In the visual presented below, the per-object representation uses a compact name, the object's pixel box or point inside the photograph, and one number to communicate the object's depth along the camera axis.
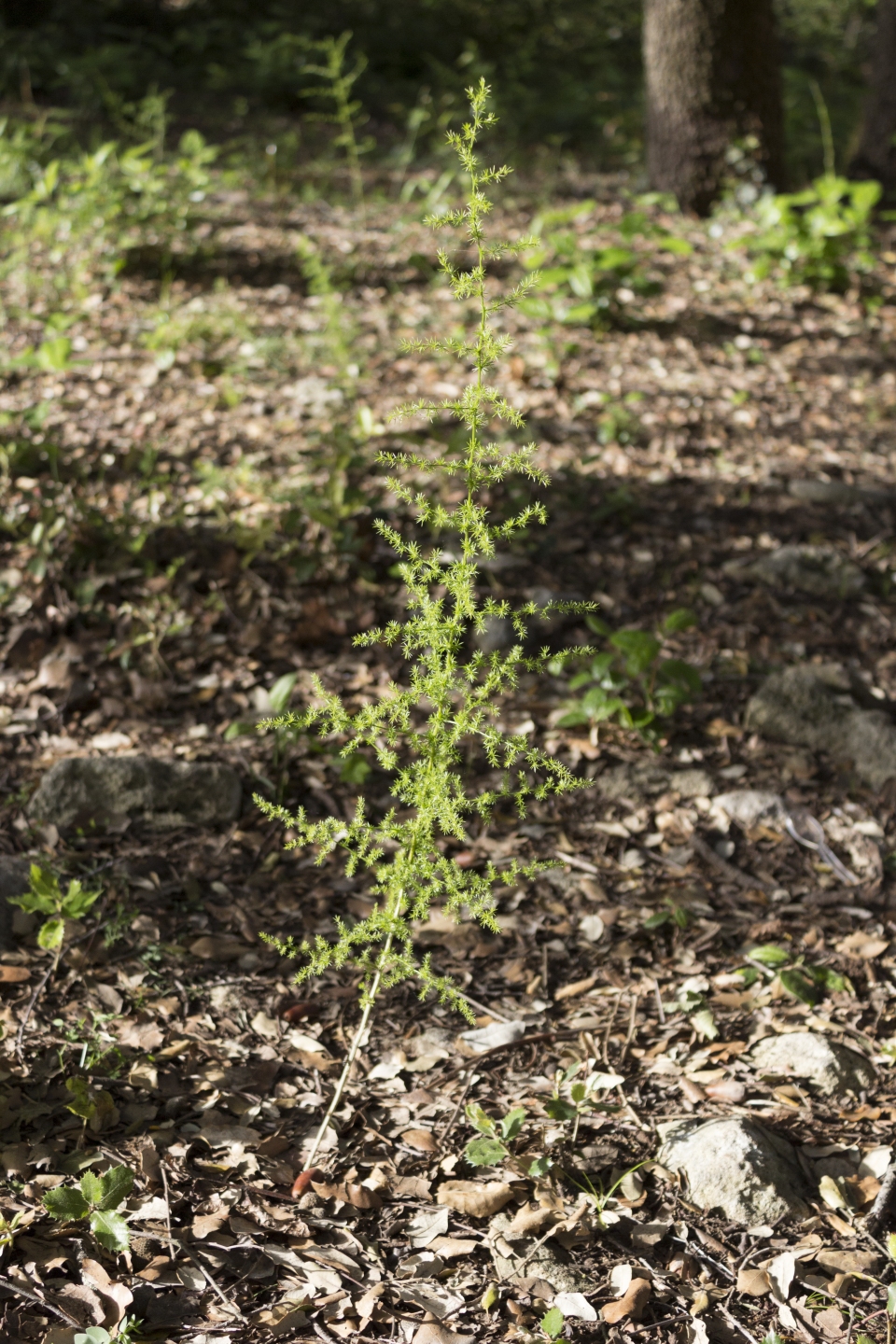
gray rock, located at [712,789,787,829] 3.18
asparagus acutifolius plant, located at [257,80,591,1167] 1.86
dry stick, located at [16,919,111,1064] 2.33
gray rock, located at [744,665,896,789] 3.36
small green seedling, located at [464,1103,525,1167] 2.14
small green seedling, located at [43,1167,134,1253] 1.86
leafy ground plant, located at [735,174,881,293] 5.86
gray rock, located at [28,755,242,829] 2.98
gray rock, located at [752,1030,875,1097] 2.38
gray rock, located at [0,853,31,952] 2.61
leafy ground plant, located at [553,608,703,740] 3.25
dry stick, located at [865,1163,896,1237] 2.06
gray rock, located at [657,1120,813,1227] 2.10
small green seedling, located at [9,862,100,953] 2.35
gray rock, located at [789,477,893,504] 4.53
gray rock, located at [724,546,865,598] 4.06
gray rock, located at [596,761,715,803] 3.26
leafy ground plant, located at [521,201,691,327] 5.42
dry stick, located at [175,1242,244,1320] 1.89
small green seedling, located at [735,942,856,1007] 2.59
